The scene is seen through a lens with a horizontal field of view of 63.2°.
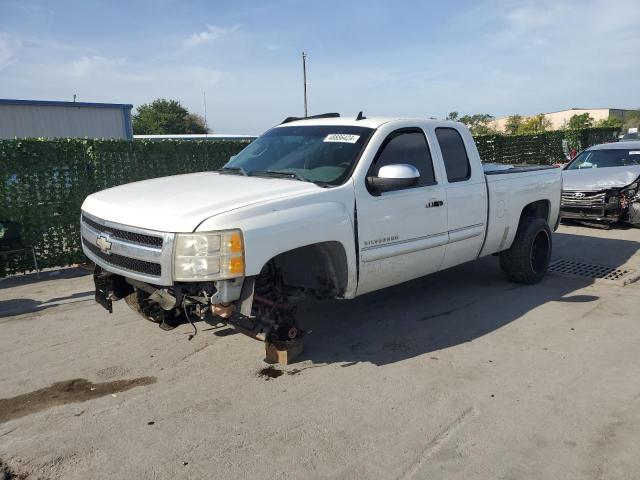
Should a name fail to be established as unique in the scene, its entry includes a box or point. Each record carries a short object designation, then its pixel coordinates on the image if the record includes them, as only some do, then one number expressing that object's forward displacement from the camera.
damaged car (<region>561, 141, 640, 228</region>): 9.64
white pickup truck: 3.43
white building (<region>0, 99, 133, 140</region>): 21.86
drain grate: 6.71
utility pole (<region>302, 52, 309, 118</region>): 43.32
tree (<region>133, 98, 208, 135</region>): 63.88
